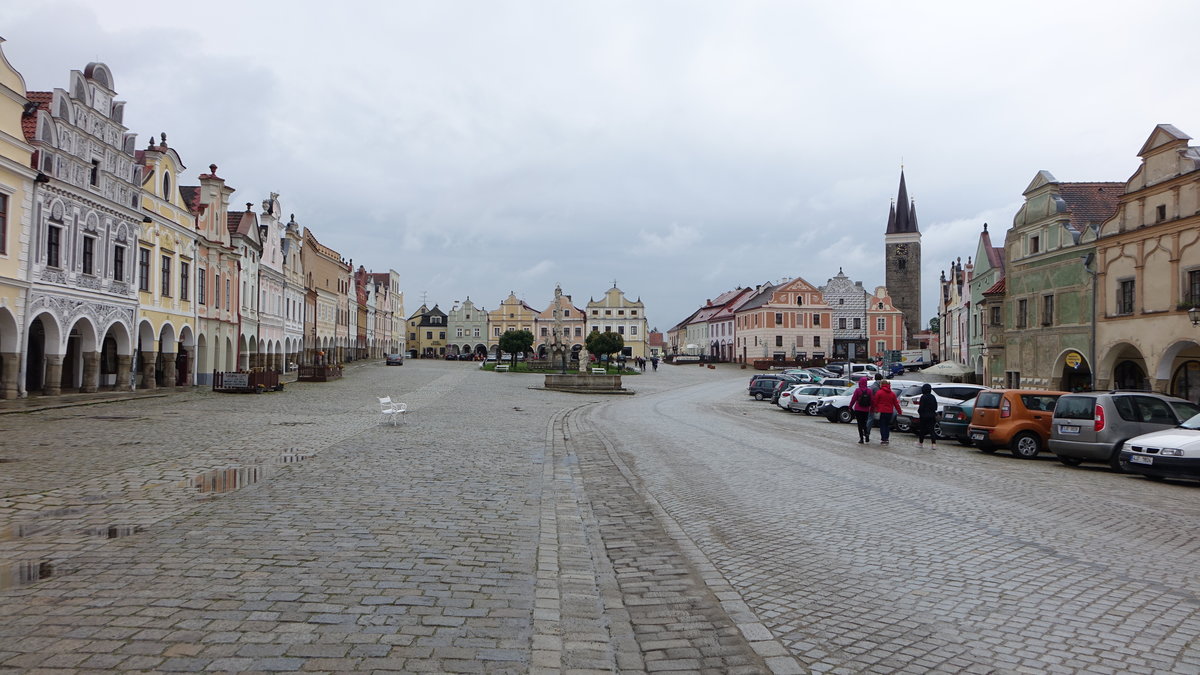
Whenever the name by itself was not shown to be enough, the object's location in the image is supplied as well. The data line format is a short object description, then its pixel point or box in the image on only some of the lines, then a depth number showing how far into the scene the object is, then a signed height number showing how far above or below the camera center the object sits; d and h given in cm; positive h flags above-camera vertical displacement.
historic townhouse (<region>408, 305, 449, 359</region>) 14450 +363
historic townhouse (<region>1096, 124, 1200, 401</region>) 2677 +318
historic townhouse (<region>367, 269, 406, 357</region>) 11600 +668
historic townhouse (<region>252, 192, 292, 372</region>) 5322 +423
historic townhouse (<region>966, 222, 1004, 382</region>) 5028 +525
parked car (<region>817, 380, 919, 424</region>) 3131 -205
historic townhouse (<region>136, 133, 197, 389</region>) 3441 +357
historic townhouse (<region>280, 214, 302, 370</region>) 6149 +497
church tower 11162 +1379
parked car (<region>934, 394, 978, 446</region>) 2169 -173
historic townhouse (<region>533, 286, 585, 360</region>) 12825 +493
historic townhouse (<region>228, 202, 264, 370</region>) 4725 +467
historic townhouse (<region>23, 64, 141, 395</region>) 2667 +428
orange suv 1880 -149
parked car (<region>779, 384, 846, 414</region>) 3525 -175
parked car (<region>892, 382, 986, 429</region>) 2522 -129
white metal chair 2156 -155
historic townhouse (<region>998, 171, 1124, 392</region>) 3309 +332
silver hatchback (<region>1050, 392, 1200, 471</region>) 1614 -125
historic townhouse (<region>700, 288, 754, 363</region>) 11429 +450
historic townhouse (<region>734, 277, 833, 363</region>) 9900 +432
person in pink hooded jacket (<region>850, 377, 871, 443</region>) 2053 -126
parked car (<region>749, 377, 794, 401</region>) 4699 -184
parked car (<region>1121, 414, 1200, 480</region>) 1395 -168
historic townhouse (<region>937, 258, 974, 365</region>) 6150 +388
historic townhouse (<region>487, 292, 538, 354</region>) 13388 +641
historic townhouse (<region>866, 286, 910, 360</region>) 10050 +433
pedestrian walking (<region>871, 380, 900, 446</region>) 2011 -121
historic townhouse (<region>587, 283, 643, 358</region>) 12638 +616
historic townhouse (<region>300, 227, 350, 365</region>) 7281 +579
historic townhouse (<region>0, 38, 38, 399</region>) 2447 +411
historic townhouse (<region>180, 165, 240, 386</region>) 4094 +400
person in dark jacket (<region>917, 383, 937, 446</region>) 2106 -145
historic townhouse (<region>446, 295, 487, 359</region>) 13888 +479
